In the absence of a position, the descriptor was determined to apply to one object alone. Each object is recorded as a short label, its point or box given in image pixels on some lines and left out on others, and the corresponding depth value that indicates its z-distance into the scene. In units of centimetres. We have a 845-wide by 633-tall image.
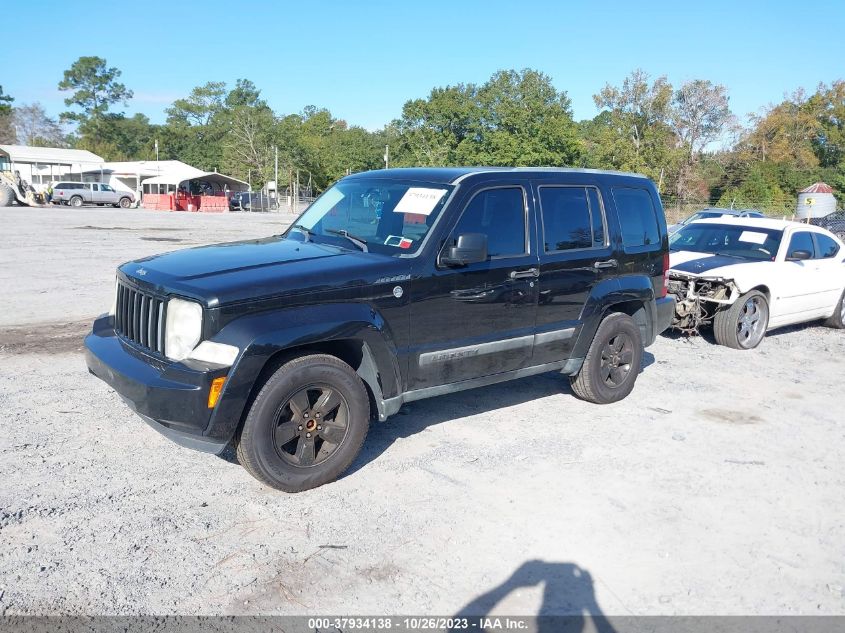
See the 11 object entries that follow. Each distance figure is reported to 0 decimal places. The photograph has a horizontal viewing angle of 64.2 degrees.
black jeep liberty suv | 392
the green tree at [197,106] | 11569
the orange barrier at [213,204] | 5053
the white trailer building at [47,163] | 6469
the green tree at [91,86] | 12169
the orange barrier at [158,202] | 4903
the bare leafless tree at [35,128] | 11044
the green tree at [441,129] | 6331
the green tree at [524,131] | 6059
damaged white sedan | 855
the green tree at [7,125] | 8525
